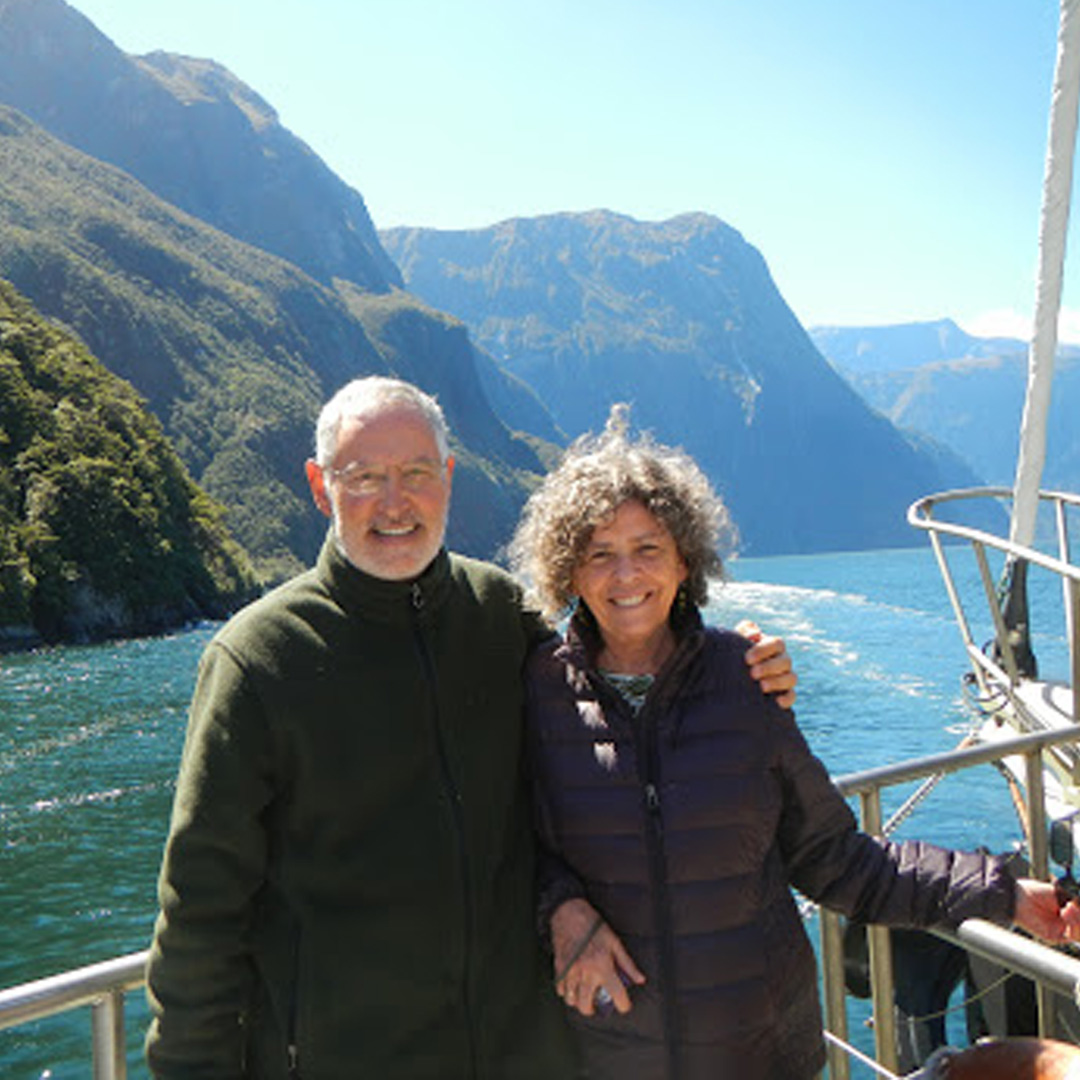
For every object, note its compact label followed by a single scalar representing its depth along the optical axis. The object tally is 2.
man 1.86
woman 1.93
